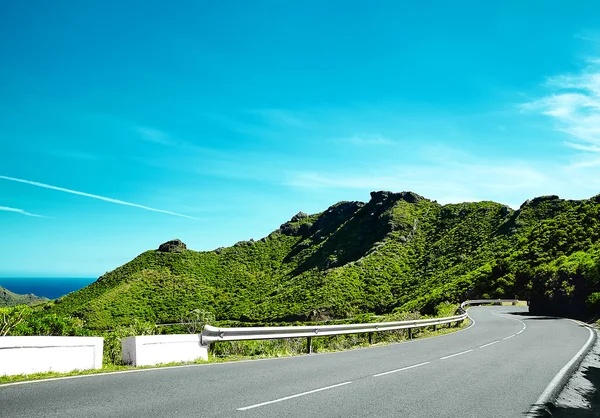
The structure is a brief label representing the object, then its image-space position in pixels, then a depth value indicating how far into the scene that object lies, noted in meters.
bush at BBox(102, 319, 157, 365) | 11.43
